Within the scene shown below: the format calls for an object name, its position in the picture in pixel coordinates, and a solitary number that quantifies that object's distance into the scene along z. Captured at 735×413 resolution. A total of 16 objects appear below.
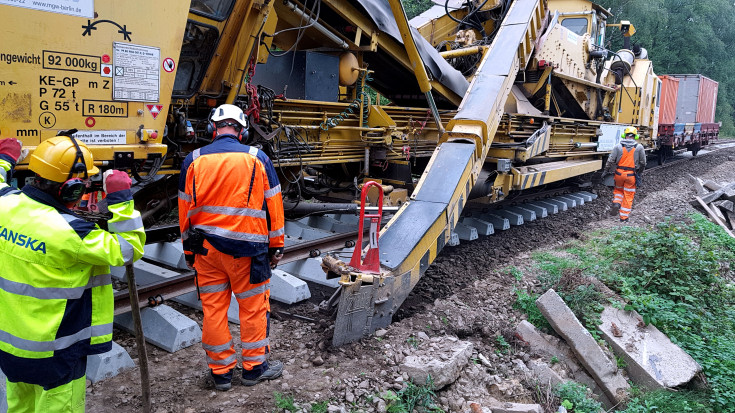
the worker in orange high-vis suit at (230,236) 3.17
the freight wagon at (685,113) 16.80
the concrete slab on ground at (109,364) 3.29
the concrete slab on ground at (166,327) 3.78
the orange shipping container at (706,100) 20.28
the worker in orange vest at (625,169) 8.90
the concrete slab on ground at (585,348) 4.27
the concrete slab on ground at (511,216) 8.03
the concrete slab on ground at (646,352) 4.43
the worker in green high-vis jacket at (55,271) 2.21
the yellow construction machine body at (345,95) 3.63
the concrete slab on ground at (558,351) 4.34
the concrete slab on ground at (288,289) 4.63
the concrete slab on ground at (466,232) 7.00
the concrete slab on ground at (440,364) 3.38
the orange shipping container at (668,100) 16.23
